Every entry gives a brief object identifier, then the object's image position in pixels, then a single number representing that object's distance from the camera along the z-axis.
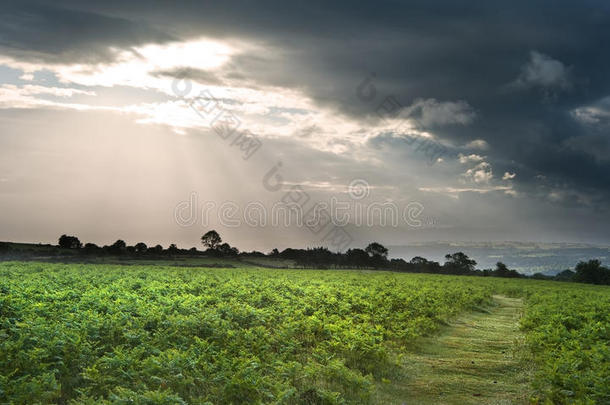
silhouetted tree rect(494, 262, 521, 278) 107.44
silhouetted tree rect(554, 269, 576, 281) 123.88
